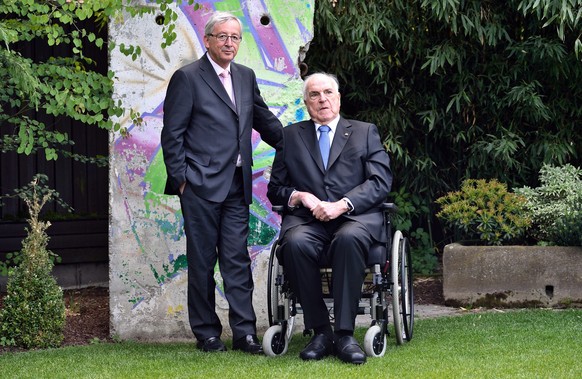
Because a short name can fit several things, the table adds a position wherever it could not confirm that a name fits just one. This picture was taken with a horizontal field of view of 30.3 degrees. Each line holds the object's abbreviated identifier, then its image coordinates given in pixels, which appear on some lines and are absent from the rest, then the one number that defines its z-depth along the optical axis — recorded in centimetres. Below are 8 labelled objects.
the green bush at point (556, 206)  651
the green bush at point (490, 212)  671
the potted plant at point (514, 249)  648
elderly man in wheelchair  486
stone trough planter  646
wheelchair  496
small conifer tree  567
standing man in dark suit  521
